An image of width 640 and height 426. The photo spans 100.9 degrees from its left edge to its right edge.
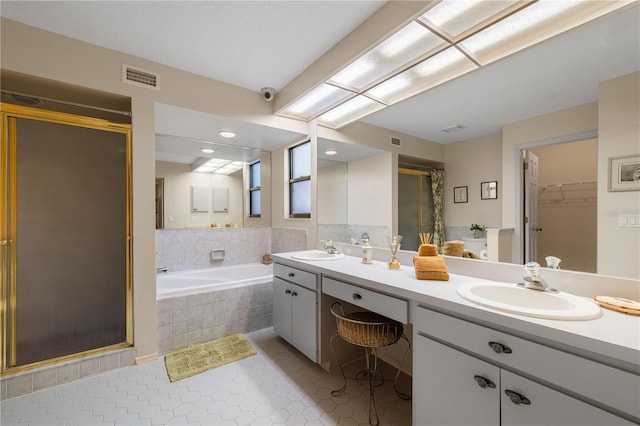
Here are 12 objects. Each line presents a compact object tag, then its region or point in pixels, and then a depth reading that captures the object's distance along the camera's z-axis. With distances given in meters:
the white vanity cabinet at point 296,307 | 2.00
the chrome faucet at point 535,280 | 1.23
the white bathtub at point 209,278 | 2.45
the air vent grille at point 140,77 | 2.10
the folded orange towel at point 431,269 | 1.50
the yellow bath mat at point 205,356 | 2.06
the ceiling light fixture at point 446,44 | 1.29
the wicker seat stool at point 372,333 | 1.54
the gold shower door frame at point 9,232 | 1.82
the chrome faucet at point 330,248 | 2.53
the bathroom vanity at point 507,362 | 0.78
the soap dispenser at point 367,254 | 2.06
